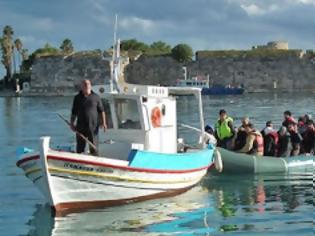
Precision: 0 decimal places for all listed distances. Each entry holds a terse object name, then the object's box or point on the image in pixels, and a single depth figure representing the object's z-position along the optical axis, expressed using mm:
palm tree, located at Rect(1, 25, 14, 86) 125938
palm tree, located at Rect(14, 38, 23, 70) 131450
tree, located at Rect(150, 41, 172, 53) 142750
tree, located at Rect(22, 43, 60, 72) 136375
